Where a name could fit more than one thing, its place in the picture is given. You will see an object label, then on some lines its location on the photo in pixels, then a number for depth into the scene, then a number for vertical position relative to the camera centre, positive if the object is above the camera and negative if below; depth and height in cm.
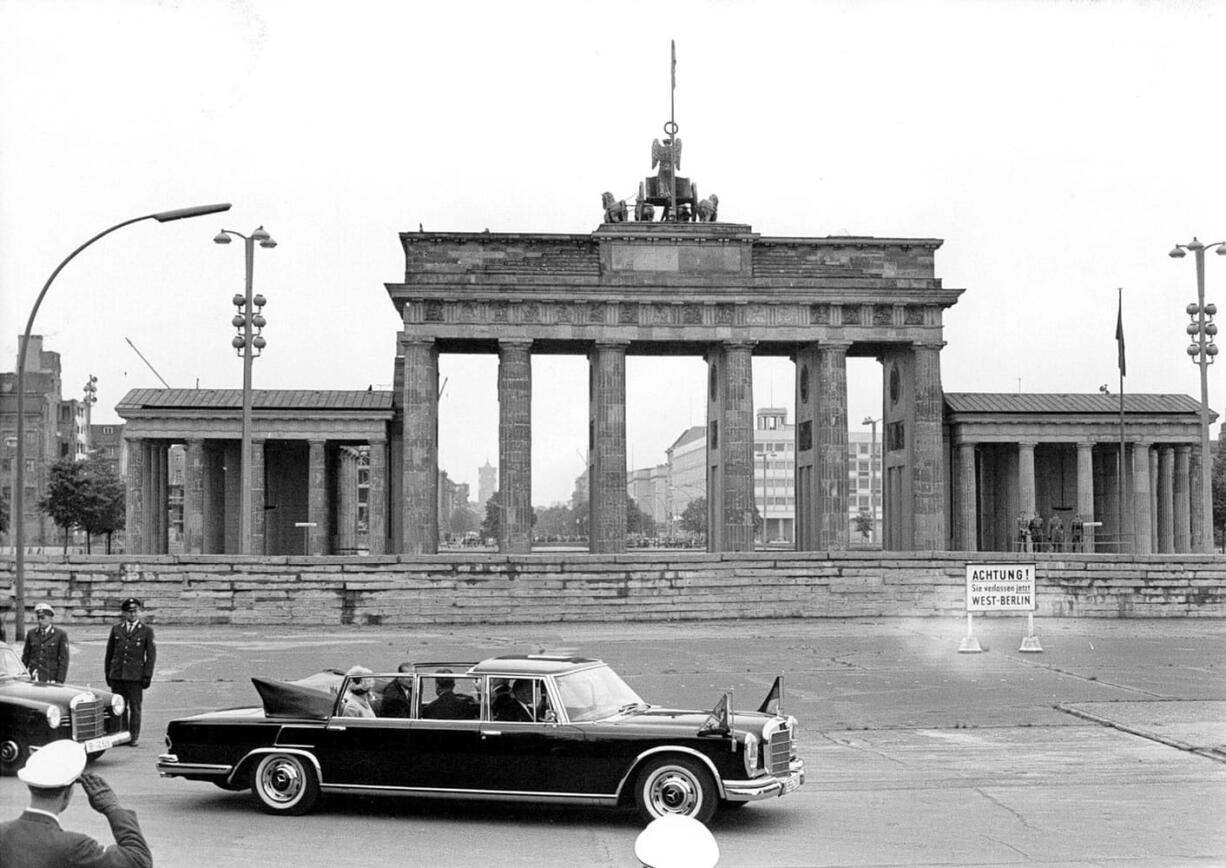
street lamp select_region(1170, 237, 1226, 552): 4494 +571
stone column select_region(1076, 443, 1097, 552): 6391 +158
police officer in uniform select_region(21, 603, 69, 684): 1808 -161
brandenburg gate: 6059 +814
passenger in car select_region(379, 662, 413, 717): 1416 -177
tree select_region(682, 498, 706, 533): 16388 +6
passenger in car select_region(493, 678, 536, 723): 1382 -180
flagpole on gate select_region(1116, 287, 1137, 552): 5400 +655
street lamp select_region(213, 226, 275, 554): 4247 +551
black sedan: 1529 -211
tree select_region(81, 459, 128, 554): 8881 +116
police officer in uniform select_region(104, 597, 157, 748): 1838 -179
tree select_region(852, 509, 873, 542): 14101 -83
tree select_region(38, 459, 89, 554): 8769 +152
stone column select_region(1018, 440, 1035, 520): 6438 +178
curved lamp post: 2598 +258
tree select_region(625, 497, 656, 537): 18875 +38
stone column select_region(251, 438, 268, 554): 6331 +78
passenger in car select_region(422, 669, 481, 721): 1398 -182
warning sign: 3206 -161
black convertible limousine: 1323 -215
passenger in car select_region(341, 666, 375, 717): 1425 -177
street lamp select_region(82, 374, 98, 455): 8571 +805
